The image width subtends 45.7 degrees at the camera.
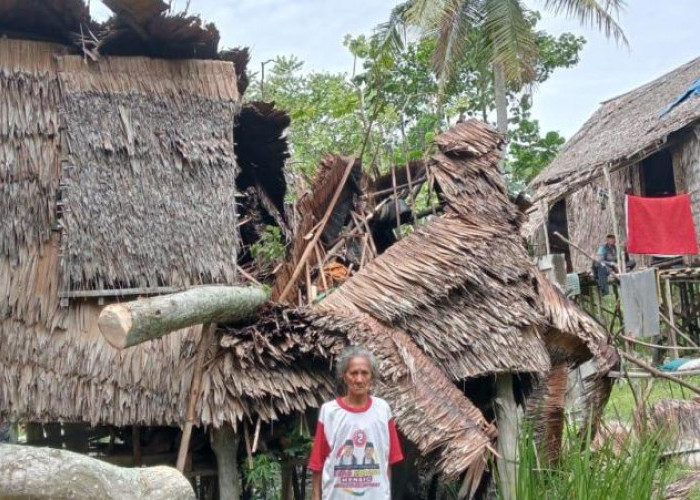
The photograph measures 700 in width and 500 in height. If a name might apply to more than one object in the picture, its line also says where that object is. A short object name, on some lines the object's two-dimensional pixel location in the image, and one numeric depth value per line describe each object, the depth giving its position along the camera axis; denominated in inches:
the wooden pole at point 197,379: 205.0
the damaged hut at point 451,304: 212.4
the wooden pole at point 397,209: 281.1
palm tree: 574.2
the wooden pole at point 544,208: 492.7
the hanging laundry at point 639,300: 413.1
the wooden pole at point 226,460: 227.6
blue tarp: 542.8
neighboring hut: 508.7
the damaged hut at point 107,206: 216.5
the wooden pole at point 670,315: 516.1
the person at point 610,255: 539.8
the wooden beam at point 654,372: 273.1
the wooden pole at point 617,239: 462.3
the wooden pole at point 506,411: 253.6
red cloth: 478.0
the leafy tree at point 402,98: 481.3
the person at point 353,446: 158.6
